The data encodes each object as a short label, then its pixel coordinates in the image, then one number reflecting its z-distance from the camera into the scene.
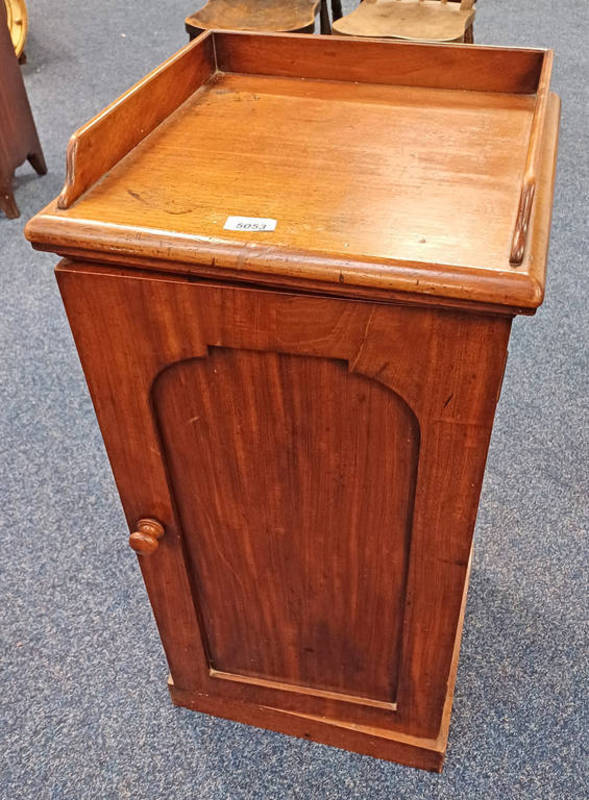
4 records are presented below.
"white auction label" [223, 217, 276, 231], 0.70
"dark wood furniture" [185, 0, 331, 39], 2.27
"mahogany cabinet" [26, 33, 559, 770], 0.67
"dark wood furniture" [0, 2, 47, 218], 2.34
